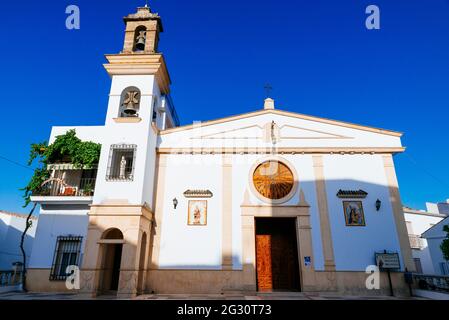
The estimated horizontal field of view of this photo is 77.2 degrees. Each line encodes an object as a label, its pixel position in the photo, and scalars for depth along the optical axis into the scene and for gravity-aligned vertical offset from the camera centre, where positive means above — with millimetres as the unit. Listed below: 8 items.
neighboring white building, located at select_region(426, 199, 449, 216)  24688 +4725
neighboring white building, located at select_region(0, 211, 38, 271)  18452 +1597
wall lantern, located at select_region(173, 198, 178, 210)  12000 +2374
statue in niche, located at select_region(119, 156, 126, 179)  12017 +3866
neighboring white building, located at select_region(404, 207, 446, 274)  20344 +2234
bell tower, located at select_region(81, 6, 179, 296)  10078 +3847
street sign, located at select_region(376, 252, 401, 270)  10826 +74
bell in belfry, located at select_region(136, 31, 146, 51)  13327 +9900
